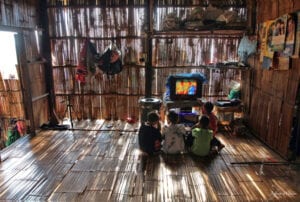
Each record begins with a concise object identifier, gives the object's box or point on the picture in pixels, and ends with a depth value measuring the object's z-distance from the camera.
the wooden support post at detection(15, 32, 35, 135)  4.81
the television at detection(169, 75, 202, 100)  5.02
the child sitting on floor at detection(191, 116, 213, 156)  4.03
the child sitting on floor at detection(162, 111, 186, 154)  4.12
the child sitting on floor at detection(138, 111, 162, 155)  4.07
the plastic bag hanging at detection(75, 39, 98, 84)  5.64
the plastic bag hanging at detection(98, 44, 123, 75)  5.59
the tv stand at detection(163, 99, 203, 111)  5.02
